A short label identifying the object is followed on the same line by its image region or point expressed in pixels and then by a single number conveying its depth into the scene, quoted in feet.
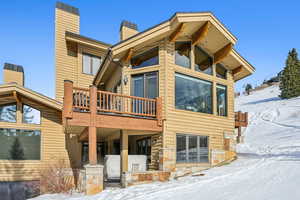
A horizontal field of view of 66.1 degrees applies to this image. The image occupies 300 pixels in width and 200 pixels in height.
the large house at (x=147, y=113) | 29.32
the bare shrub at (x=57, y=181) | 31.02
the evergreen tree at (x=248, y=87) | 201.48
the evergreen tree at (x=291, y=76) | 118.93
